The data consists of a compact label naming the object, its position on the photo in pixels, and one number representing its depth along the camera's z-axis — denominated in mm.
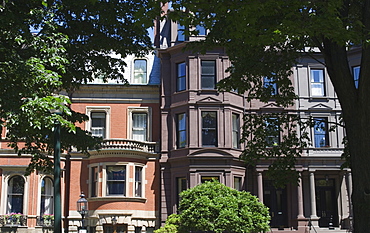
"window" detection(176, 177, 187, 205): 30922
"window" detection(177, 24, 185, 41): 32766
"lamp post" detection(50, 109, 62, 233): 12695
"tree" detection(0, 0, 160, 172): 12711
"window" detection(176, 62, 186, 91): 31969
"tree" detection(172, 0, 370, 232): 10539
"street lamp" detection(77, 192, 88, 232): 19484
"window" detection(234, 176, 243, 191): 30969
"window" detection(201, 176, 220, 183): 30330
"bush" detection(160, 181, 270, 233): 24703
